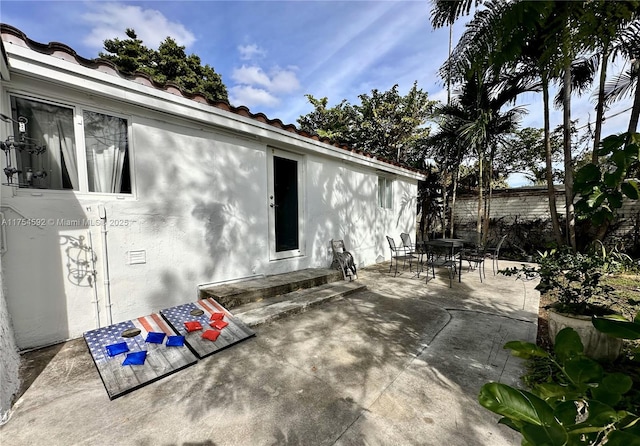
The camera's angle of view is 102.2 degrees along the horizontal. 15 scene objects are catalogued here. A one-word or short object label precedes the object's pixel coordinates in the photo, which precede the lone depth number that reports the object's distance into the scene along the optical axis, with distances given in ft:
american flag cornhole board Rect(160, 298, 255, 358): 8.38
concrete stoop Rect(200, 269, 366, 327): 10.89
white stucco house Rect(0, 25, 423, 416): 8.00
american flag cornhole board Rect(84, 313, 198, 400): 6.68
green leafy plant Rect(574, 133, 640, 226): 3.87
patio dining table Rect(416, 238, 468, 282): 16.47
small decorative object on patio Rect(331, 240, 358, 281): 16.80
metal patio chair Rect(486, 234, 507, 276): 19.58
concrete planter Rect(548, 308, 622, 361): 7.23
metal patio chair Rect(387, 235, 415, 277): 19.22
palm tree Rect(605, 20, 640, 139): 15.64
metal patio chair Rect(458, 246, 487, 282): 17.72
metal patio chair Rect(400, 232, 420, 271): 25.22
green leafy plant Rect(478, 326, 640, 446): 1.61
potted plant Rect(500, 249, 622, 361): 7.27
